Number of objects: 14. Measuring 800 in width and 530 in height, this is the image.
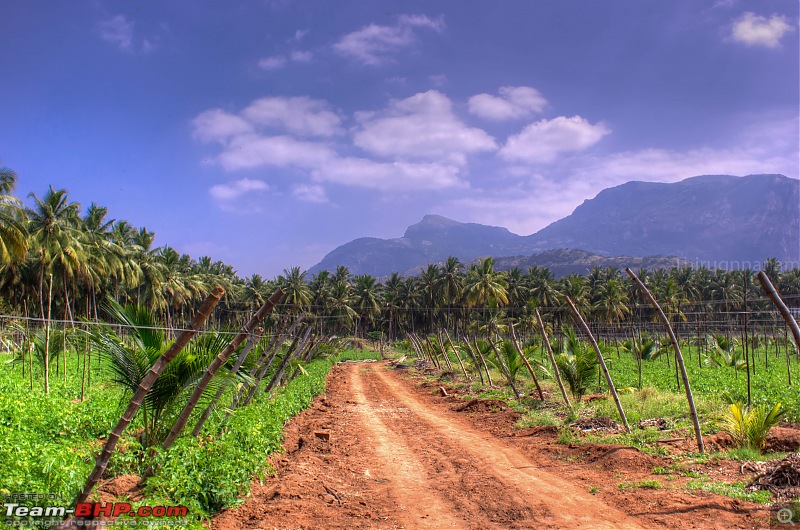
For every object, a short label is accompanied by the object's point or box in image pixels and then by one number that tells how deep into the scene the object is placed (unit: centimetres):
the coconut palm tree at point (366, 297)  7412
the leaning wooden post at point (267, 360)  1163
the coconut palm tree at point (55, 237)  2983
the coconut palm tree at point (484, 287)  5631
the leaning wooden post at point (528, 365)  1527
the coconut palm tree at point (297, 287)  6725
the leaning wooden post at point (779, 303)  656
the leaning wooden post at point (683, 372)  892
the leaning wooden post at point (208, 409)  696
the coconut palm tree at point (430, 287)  6869
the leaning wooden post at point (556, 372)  1357
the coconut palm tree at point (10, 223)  2112
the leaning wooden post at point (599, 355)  1097
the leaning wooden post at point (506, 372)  1702
